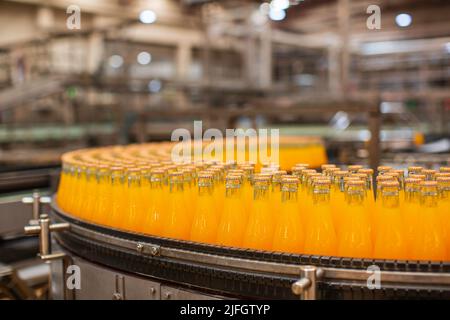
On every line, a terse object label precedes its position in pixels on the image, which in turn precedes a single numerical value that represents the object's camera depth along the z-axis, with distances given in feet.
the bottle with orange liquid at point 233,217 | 4.36
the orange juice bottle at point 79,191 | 5.92
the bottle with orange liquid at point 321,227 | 4.03
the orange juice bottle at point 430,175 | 4.30
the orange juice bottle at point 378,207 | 4.03
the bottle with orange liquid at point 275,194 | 4.26
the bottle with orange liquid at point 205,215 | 4.53
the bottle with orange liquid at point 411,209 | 3.90
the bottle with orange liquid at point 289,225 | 4.10
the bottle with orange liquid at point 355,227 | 3.97
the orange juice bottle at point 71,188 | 6.18
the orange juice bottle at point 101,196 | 5.46
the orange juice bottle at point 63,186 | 6.50
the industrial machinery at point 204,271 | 3.51
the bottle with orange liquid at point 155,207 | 4.87
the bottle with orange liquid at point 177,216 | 4.72
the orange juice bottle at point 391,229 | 3.89
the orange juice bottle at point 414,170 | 4.53
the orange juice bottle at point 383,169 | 4.61
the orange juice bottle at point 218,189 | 4.59
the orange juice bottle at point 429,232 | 3.85
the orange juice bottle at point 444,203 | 3.90
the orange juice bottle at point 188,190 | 4.77
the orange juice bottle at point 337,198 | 4.15
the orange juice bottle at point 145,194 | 5.02
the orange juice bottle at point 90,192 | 5.66
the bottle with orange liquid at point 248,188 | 4.48
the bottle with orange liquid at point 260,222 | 4.21
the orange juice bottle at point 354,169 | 4.64
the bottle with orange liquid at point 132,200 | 5.09
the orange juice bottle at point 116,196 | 5.27
